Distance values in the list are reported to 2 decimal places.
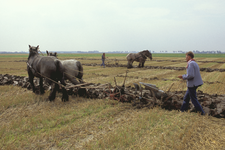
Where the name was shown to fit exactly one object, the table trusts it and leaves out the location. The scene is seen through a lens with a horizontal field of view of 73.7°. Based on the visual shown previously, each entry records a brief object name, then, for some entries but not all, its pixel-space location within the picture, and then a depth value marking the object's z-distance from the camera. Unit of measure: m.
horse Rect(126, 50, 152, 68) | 21.83
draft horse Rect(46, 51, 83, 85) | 8.25
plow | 5.42
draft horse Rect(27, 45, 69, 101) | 7.14
